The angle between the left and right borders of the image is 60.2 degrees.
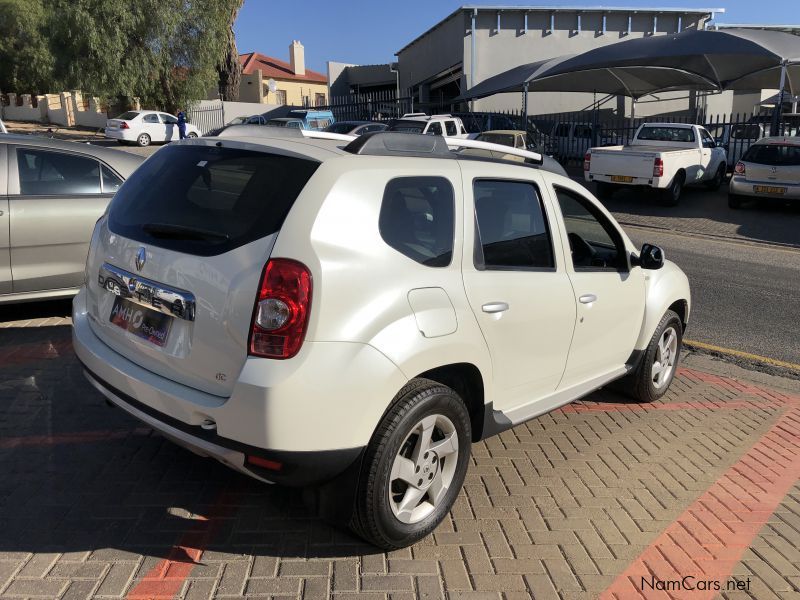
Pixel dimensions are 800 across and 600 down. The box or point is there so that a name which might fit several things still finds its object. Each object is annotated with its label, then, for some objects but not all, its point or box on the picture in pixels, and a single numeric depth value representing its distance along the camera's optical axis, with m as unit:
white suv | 2.63
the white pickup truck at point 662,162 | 15.52
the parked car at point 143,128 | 30.91
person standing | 30.58
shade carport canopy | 21.25
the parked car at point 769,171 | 15.03
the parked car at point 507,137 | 21.13
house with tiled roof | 57.84
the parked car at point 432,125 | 22.12
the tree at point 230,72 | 41.00
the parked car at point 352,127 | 23.79
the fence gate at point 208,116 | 42.34
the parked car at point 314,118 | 31.42
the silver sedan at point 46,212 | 5.62
